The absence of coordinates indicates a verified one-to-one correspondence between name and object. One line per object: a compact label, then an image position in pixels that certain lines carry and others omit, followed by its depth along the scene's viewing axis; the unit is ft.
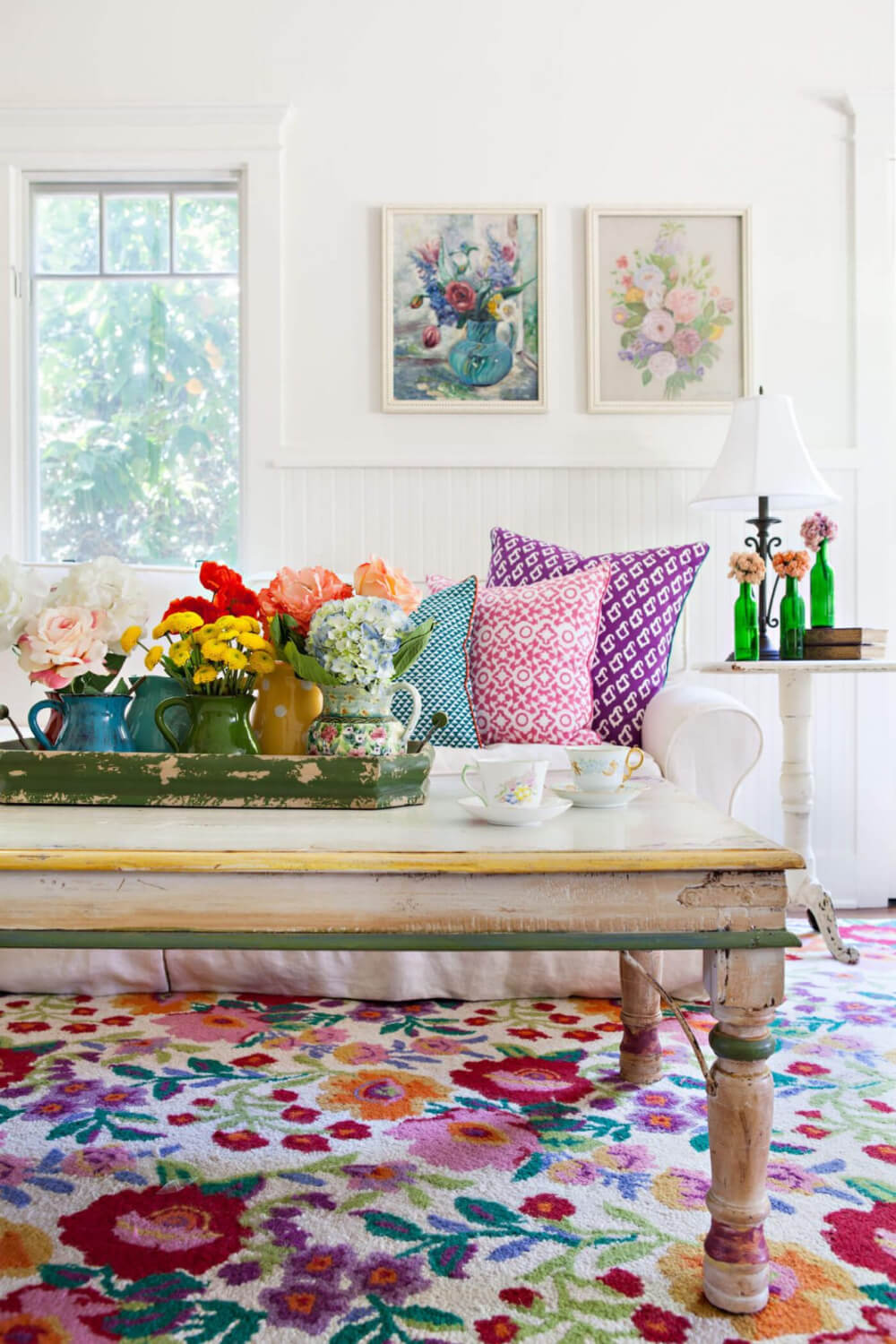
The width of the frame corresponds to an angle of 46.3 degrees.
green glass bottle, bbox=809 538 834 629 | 9.37
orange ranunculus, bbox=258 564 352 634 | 5.05
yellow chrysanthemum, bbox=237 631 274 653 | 4.94
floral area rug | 3.65
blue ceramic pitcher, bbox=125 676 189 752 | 5.25
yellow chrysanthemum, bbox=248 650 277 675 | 5.02
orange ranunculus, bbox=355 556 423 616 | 5.14
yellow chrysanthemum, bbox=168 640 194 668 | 4.98
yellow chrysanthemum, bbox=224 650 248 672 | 4.91
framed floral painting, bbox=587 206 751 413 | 10.66
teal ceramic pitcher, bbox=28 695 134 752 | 5.06
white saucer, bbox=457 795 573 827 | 4.11
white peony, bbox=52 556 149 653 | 5.08
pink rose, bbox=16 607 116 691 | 4.91
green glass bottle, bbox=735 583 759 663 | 9.27
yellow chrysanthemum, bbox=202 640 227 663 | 4.90
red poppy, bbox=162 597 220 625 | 5.08
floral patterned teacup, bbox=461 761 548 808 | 4.13
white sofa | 7.02
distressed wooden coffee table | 3.57
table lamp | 9.27
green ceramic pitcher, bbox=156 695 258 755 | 4.96
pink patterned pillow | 7.97
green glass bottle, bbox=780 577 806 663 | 9.20
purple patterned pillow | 8.50
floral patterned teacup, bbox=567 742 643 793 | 4.64
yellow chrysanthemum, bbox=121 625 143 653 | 5.12
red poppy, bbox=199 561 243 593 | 5.14
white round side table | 8.63
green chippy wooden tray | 4.54
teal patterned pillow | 7.74
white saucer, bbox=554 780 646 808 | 4.62
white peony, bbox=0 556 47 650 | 4.97
